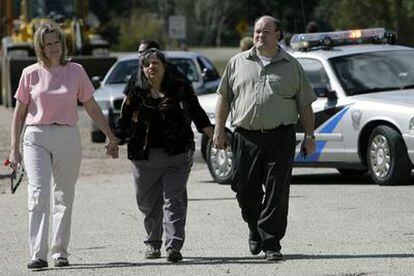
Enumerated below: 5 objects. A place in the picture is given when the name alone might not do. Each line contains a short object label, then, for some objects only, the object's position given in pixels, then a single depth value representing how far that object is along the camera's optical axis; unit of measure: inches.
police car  1124.5
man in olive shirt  753.6
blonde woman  737.6
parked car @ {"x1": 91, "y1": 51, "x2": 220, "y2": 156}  1777.8
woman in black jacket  759.1
